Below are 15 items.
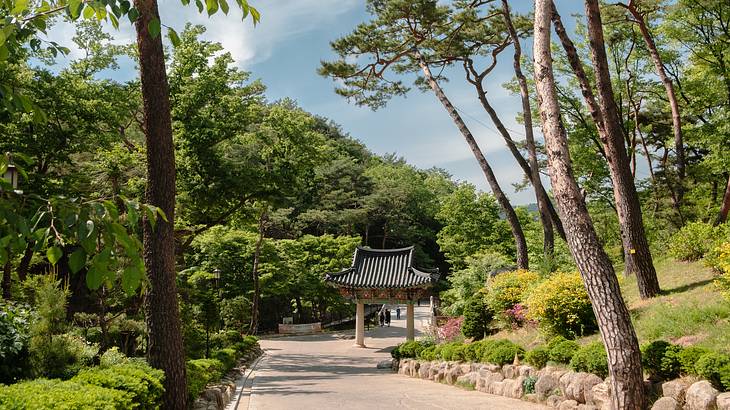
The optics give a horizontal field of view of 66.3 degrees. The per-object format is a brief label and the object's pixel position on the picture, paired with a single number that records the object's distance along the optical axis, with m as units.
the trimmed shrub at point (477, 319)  13.89
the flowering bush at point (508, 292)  12.79
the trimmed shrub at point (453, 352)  12.55
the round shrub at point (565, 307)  9.60
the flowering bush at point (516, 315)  12.18
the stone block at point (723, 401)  5.33
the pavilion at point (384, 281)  22.61
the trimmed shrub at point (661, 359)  6.38
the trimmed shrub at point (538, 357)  9.05
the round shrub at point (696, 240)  11.21
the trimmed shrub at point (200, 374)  8.04
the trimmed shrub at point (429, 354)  14.63
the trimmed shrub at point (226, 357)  13.81
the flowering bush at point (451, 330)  15.59
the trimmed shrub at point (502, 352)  10.18
